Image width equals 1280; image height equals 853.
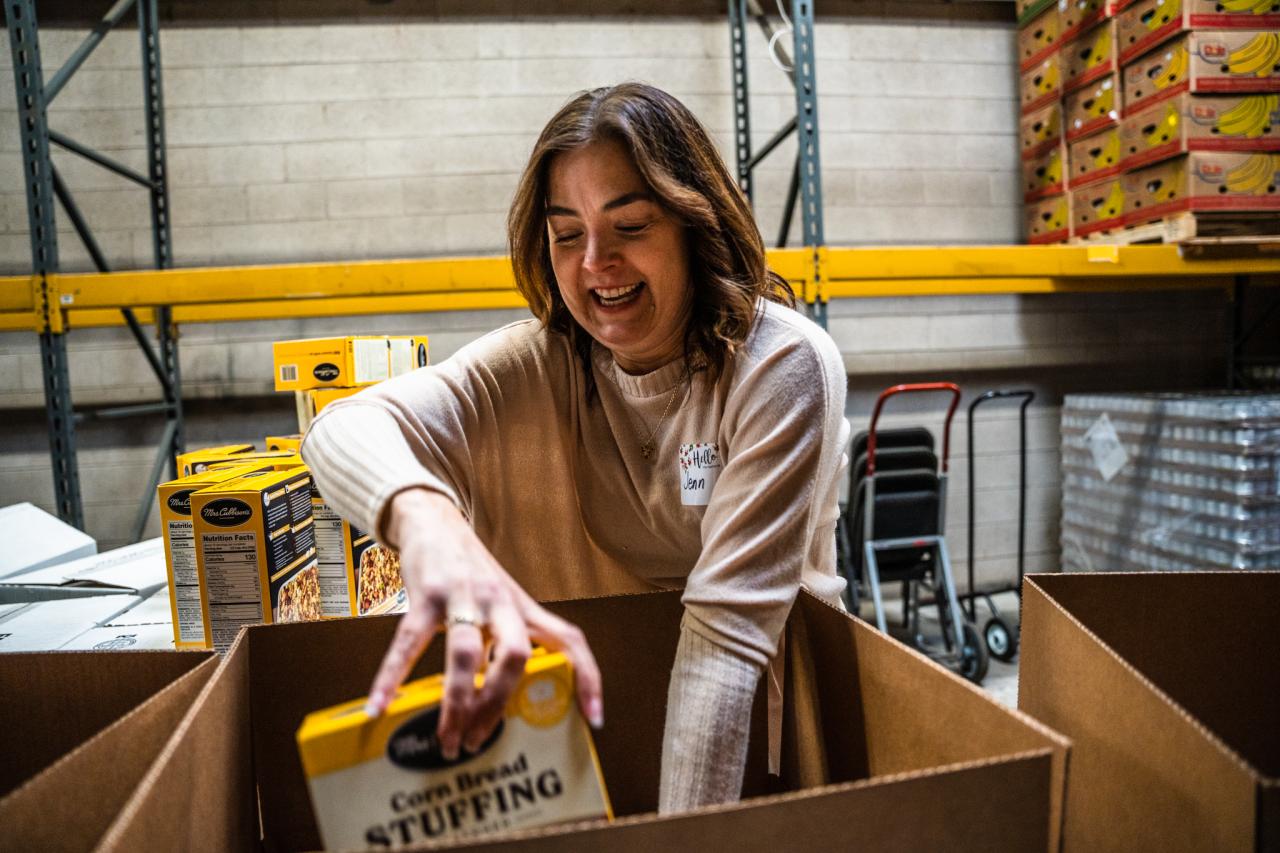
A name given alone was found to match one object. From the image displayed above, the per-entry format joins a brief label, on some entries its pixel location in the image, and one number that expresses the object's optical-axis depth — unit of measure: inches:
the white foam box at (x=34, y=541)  74.4
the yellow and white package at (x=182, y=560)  46.1
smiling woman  28.9
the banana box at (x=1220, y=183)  120.6
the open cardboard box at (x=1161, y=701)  18.0
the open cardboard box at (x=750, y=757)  17.0
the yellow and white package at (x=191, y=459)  63.2
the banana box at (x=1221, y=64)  118.0
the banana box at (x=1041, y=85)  142.5
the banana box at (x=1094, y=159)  131.7
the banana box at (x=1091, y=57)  129.6
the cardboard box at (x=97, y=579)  63.7
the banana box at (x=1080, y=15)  129.7
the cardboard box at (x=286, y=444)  72.5
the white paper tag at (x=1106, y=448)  135.9
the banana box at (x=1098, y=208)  133.0
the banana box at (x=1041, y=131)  144.7
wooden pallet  123.3
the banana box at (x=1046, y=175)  145.3
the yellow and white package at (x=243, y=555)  44.9
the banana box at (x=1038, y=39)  142.1
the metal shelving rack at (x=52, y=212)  109.2
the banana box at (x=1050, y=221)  144.0
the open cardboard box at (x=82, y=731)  18.1
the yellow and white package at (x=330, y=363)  76.8
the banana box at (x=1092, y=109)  130.3
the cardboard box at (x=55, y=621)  51.0
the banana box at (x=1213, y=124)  119.1
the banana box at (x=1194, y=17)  117.1
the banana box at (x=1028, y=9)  143.9
